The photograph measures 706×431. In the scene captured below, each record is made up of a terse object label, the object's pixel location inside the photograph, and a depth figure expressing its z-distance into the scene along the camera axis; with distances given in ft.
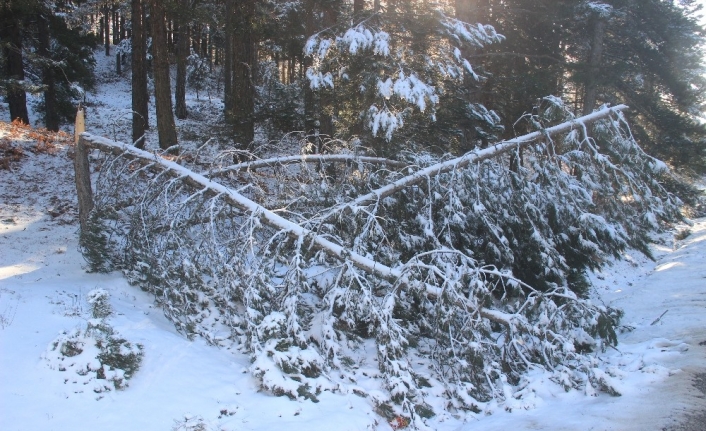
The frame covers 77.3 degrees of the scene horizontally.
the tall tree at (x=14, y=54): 47.44
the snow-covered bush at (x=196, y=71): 87.76
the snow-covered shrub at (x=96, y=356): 14.29
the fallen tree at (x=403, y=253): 16.57
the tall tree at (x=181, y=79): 63.00
